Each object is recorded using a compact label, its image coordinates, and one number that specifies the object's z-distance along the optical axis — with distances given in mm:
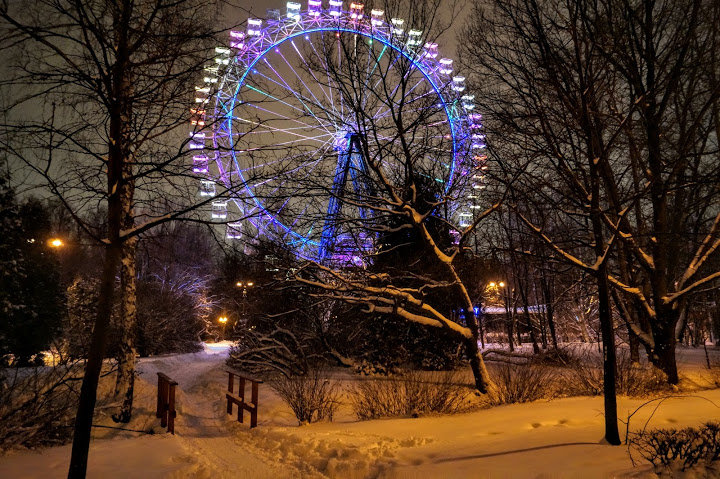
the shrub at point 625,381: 8359
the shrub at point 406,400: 8016
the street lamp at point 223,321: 34844
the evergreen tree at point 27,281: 9508
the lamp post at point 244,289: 17500
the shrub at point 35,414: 5648
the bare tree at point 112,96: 3535
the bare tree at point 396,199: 8727
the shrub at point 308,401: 8266
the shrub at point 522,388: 8727
